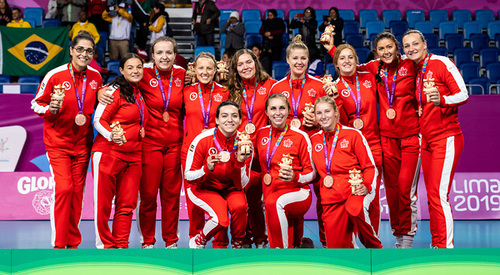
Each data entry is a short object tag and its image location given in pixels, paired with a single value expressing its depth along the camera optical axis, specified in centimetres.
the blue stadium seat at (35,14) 1375
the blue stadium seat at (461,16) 1466
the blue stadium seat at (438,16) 1469
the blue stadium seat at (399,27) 1360
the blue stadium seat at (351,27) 1376
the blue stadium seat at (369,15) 1466
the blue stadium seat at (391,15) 1469
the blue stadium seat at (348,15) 1461
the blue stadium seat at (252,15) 1452
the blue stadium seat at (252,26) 1376
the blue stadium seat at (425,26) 1398
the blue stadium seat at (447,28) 1401
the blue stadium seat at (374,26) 1398
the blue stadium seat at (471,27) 1397
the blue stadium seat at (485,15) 1462
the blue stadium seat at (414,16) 1453
